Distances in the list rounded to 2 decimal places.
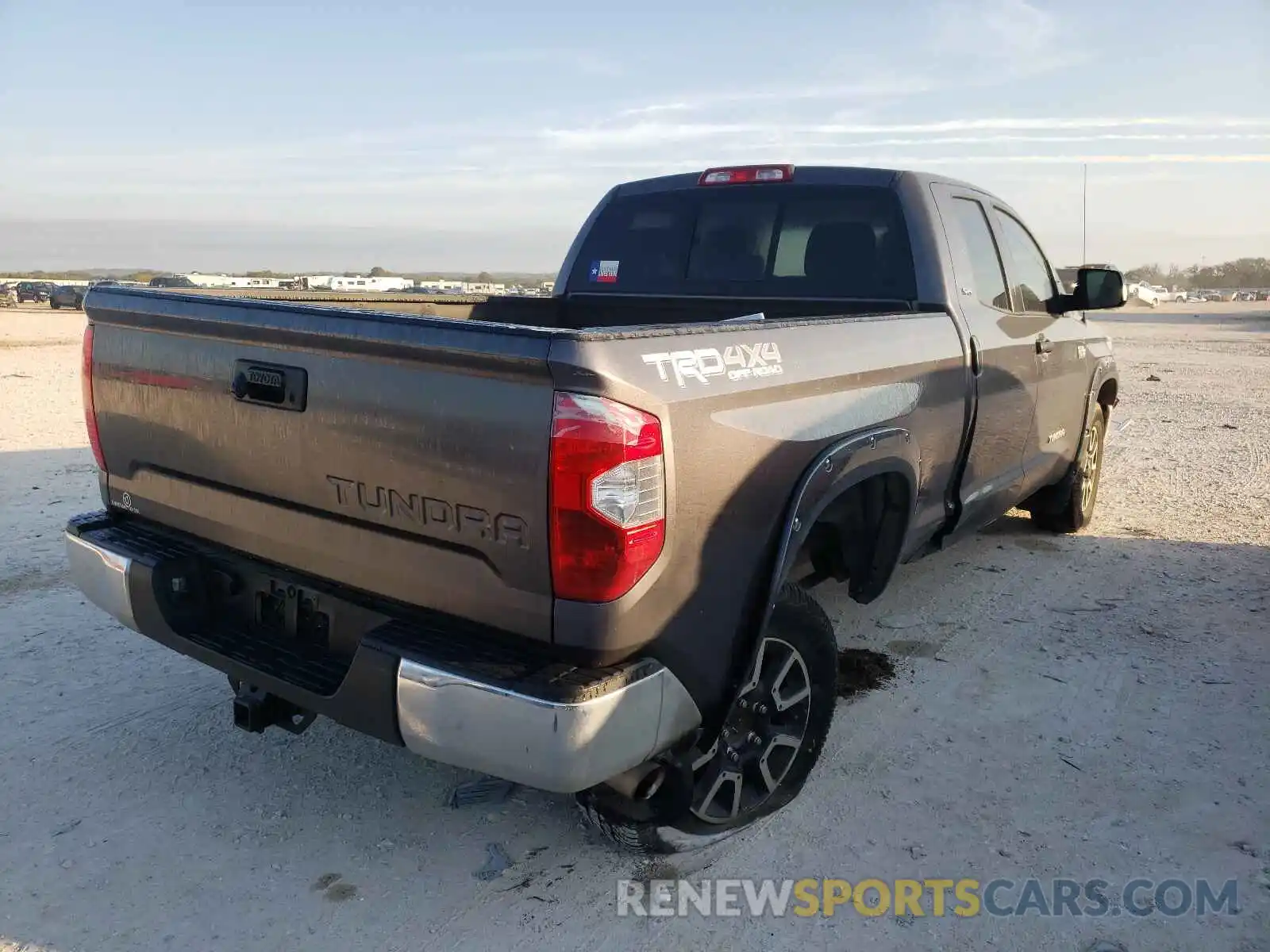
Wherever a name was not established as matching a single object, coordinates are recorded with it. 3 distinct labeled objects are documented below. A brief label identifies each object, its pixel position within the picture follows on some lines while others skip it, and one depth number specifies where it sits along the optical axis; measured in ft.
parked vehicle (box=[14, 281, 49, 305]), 162.40
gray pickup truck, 7.23
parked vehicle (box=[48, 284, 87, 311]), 146.20
